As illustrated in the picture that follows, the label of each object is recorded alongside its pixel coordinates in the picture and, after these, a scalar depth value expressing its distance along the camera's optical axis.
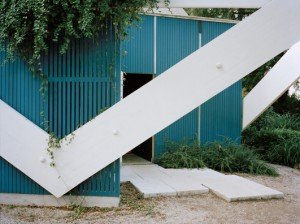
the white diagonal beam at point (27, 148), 5.40
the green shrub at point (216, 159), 8.67
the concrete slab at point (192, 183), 6.35
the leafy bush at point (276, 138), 10.09
